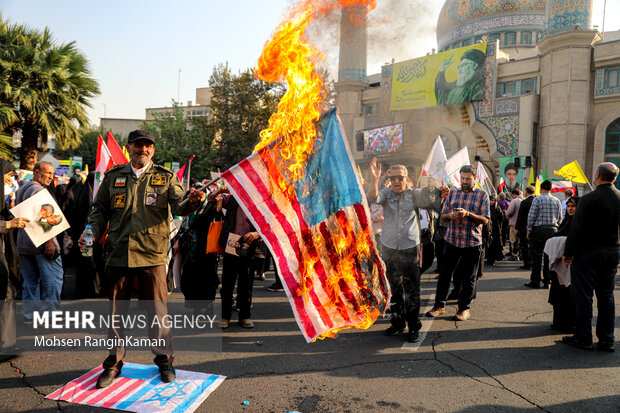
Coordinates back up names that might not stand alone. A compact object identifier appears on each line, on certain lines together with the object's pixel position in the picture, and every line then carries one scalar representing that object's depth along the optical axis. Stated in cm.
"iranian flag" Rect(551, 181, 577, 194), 1407
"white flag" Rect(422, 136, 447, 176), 891
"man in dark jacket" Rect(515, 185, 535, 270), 948
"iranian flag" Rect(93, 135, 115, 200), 617
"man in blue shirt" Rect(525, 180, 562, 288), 812
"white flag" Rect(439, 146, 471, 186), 889
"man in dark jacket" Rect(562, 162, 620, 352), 464
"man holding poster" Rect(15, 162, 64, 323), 511
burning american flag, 347
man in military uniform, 362
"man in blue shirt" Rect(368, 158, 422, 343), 496
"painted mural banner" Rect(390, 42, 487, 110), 2942
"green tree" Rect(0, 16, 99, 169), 1192
